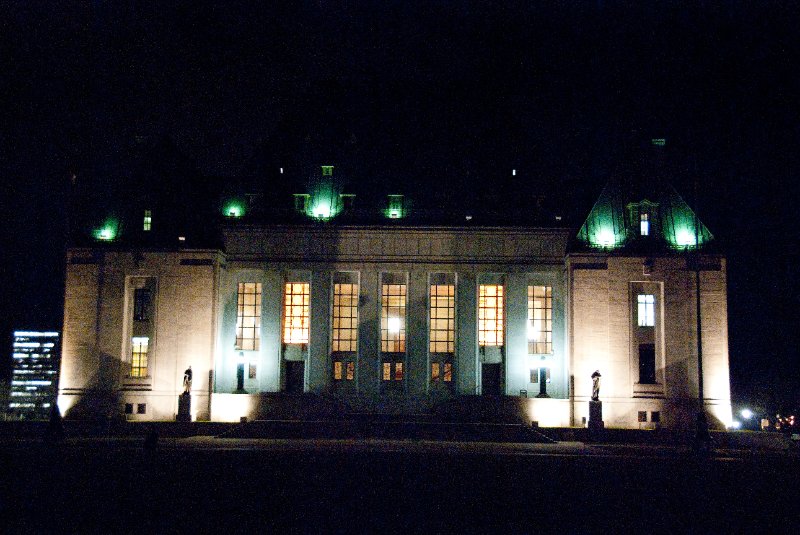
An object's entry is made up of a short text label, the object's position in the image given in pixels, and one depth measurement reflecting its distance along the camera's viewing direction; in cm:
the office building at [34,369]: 17062
